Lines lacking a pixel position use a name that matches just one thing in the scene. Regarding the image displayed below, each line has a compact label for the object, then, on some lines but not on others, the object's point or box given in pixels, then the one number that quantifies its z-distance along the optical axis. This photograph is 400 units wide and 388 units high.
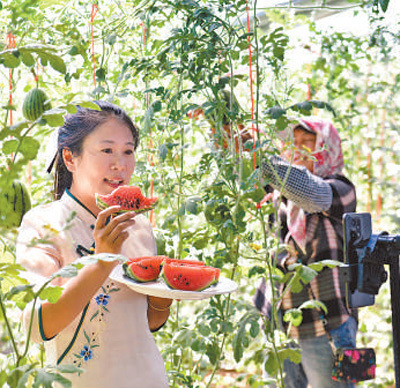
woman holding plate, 1.30
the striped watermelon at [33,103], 1.59
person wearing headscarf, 2.54
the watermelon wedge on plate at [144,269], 1.40
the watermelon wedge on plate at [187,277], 1.56
